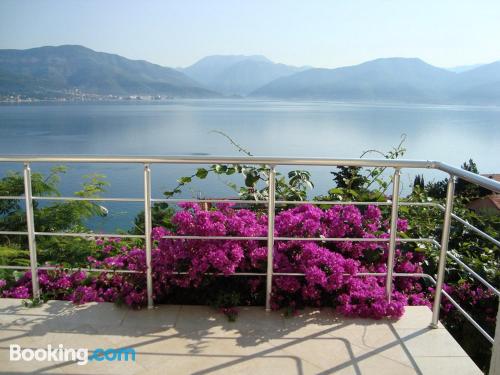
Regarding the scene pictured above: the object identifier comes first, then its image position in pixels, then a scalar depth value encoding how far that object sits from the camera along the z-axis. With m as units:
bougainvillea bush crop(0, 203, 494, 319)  2.56
